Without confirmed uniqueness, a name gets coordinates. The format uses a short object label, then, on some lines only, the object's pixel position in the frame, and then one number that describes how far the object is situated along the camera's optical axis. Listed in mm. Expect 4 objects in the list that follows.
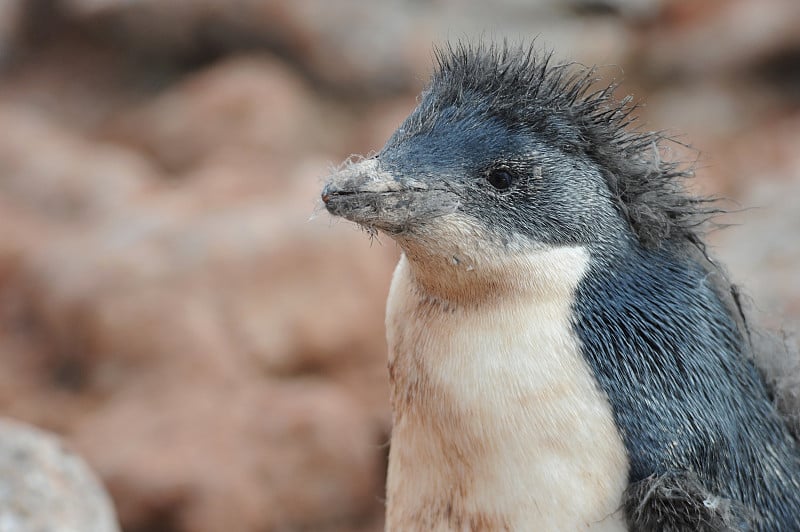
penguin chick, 3287
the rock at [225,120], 11195
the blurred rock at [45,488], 4836
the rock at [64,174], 9953
